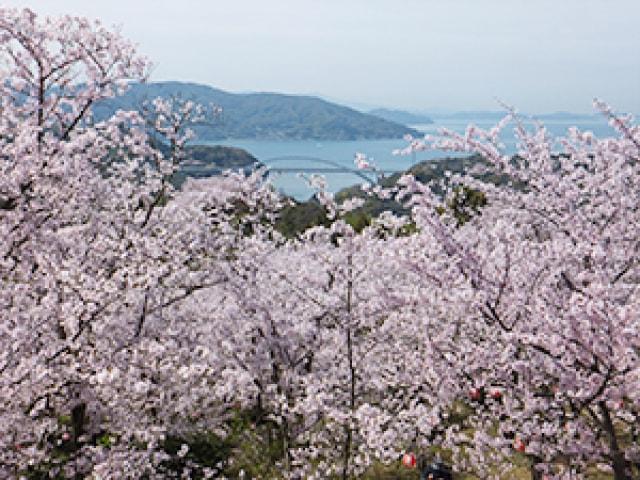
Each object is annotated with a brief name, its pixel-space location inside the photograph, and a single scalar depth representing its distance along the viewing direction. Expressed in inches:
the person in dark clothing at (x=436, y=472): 376.2
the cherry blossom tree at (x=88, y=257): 222.8
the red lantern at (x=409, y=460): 380.4
